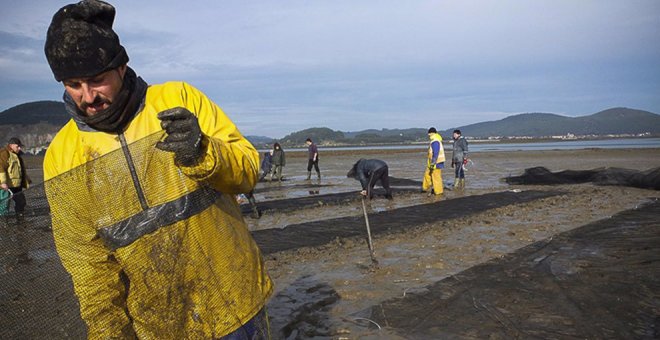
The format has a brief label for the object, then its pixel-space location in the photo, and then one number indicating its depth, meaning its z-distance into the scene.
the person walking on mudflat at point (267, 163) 20.19
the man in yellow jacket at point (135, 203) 1.56
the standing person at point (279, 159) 19.59
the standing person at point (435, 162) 13.20
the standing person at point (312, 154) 19.95
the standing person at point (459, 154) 14.47
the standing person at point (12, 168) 8.89
